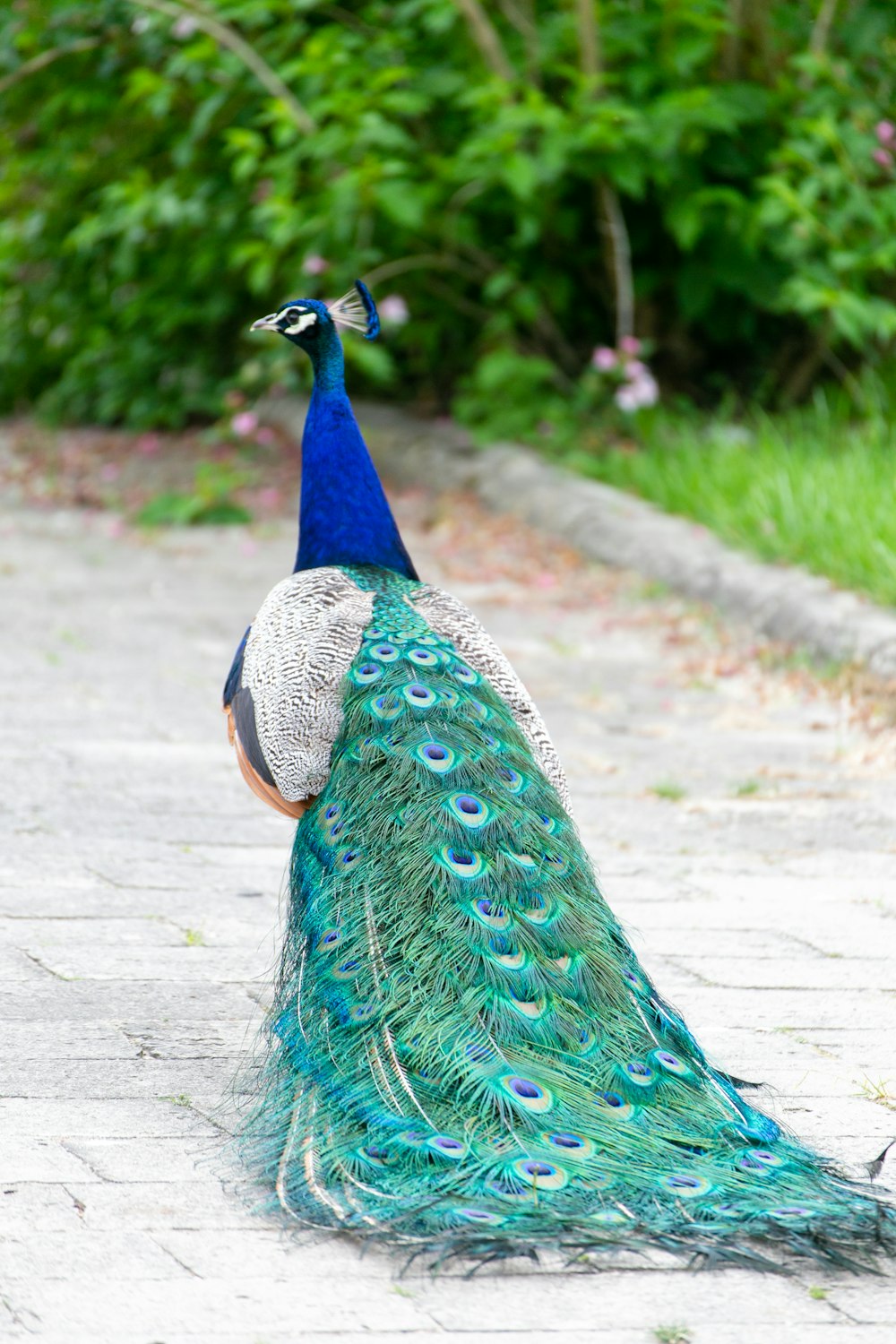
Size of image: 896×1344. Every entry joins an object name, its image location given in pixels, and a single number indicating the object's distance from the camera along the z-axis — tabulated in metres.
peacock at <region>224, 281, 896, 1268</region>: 4.47
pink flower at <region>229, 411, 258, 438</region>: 18.02
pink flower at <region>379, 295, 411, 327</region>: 17.58
